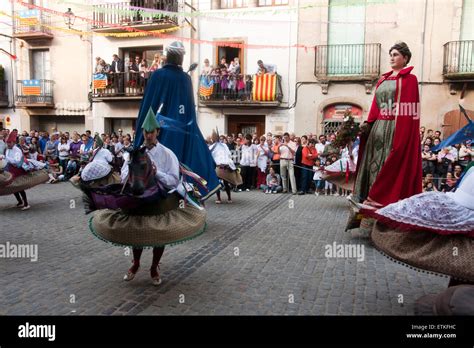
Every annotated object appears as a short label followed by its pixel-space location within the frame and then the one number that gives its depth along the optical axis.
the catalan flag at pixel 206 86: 17.02
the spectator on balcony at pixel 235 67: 16.83
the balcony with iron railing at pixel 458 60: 14.22
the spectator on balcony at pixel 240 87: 16.69
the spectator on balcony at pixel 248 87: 16.59
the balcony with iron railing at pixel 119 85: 18.48
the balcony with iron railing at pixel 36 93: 20.08
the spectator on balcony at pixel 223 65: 17.02
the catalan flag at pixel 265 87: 16.14
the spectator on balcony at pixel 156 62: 17.09
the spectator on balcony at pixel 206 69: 17.11
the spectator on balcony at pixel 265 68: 16.34
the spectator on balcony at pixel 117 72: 18.64
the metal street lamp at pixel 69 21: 18.91
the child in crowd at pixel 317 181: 12.03
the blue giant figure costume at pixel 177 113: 5.64
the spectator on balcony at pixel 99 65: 18.68
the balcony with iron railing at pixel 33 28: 19.72
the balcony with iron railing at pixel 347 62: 15.29
